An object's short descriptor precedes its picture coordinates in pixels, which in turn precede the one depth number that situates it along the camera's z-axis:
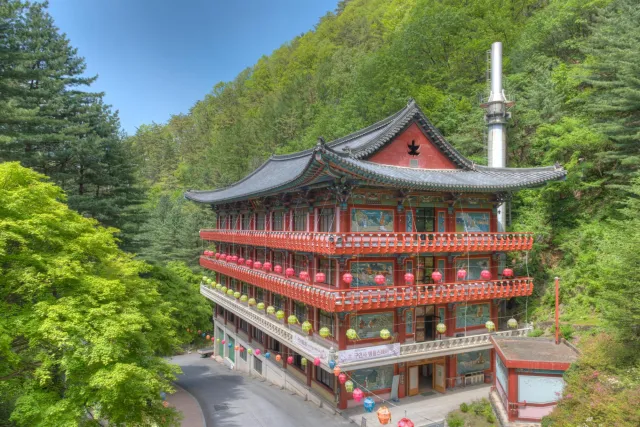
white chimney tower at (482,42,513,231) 29.80
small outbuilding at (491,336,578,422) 17.20
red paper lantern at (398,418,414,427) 14.25
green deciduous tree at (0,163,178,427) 12.10
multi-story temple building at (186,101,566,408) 19.47
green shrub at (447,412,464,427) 18.45
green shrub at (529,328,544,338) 23.19
